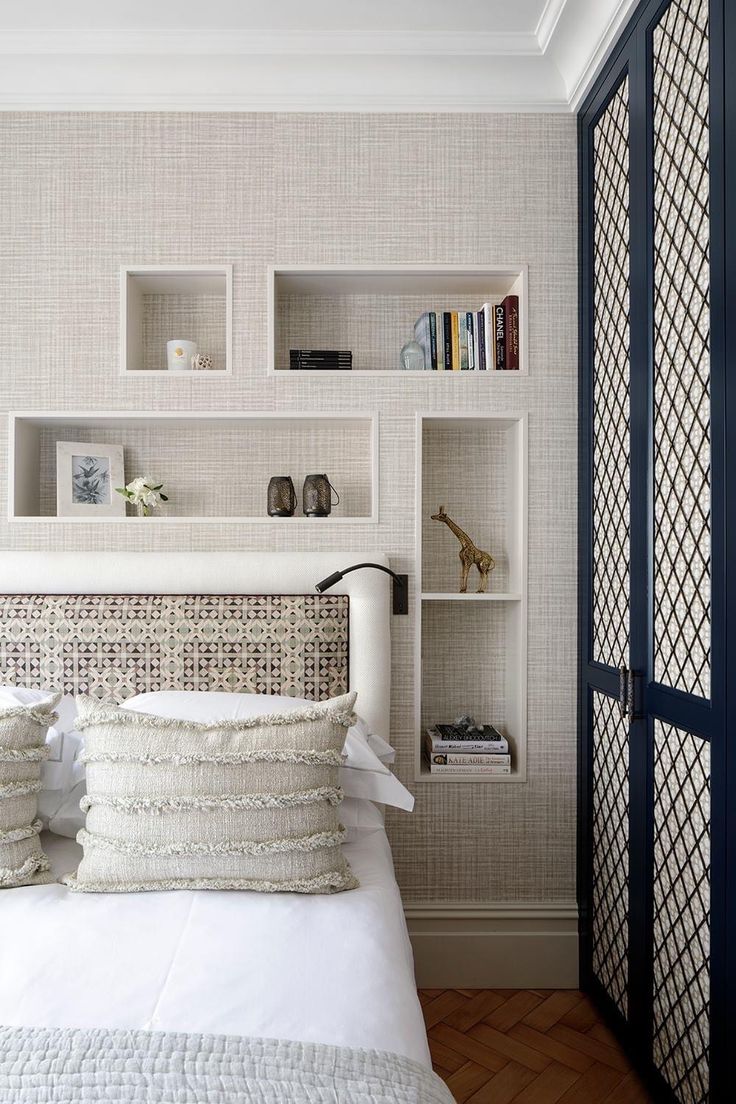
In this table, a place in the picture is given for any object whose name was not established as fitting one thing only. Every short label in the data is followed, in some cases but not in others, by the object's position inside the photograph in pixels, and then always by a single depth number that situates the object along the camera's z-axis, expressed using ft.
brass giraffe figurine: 8.21
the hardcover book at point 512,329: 8.05
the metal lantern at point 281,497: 8.00
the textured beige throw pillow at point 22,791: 5.41
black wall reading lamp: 7.90
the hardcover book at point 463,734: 8.07
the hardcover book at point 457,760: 7.97
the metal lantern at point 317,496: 7.99
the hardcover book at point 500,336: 8.06
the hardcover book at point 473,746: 7.98
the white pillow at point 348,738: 6.38
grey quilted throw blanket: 3.32
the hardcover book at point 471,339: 8.09
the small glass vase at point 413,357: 8.13
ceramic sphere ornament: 8.20
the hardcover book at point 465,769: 7.95
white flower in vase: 7.98
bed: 3.46
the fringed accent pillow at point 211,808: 5.22
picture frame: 8.10
